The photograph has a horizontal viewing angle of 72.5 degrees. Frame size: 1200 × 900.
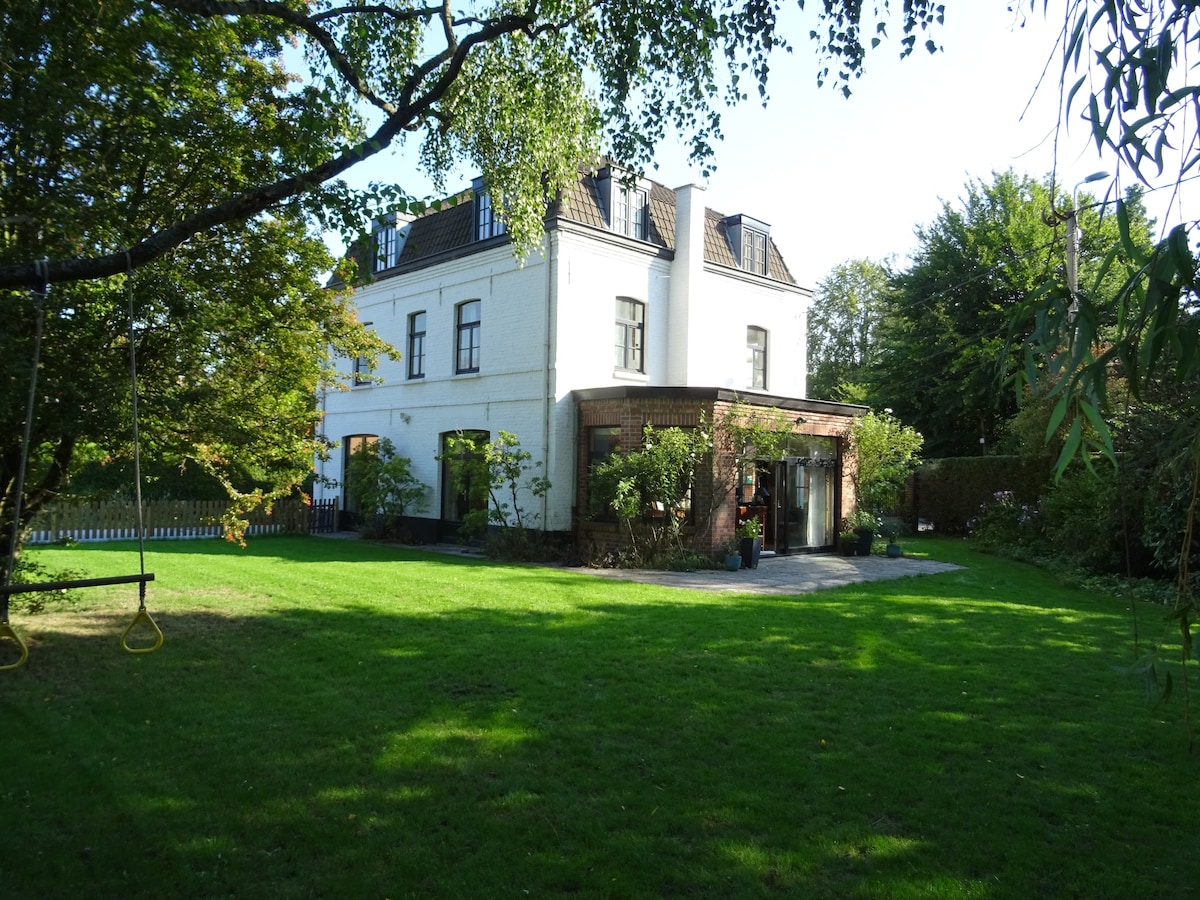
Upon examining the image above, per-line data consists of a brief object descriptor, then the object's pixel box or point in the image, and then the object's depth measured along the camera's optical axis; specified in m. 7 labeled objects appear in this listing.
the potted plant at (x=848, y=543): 17.70
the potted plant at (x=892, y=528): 18.02
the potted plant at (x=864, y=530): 17.67
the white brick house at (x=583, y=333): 16.94
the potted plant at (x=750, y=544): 15.19
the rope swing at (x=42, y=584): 4.65
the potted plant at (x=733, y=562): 14.70
